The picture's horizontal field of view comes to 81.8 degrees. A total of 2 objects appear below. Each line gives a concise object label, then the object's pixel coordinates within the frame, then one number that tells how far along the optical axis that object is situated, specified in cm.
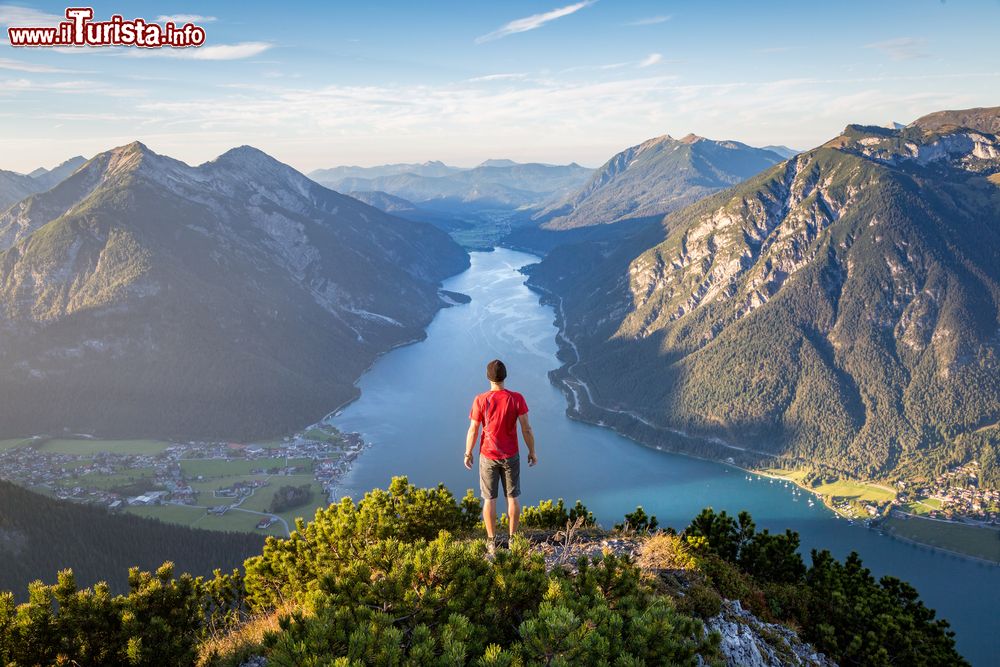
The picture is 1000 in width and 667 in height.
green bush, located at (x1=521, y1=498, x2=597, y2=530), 2388
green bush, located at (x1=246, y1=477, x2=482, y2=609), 1711
